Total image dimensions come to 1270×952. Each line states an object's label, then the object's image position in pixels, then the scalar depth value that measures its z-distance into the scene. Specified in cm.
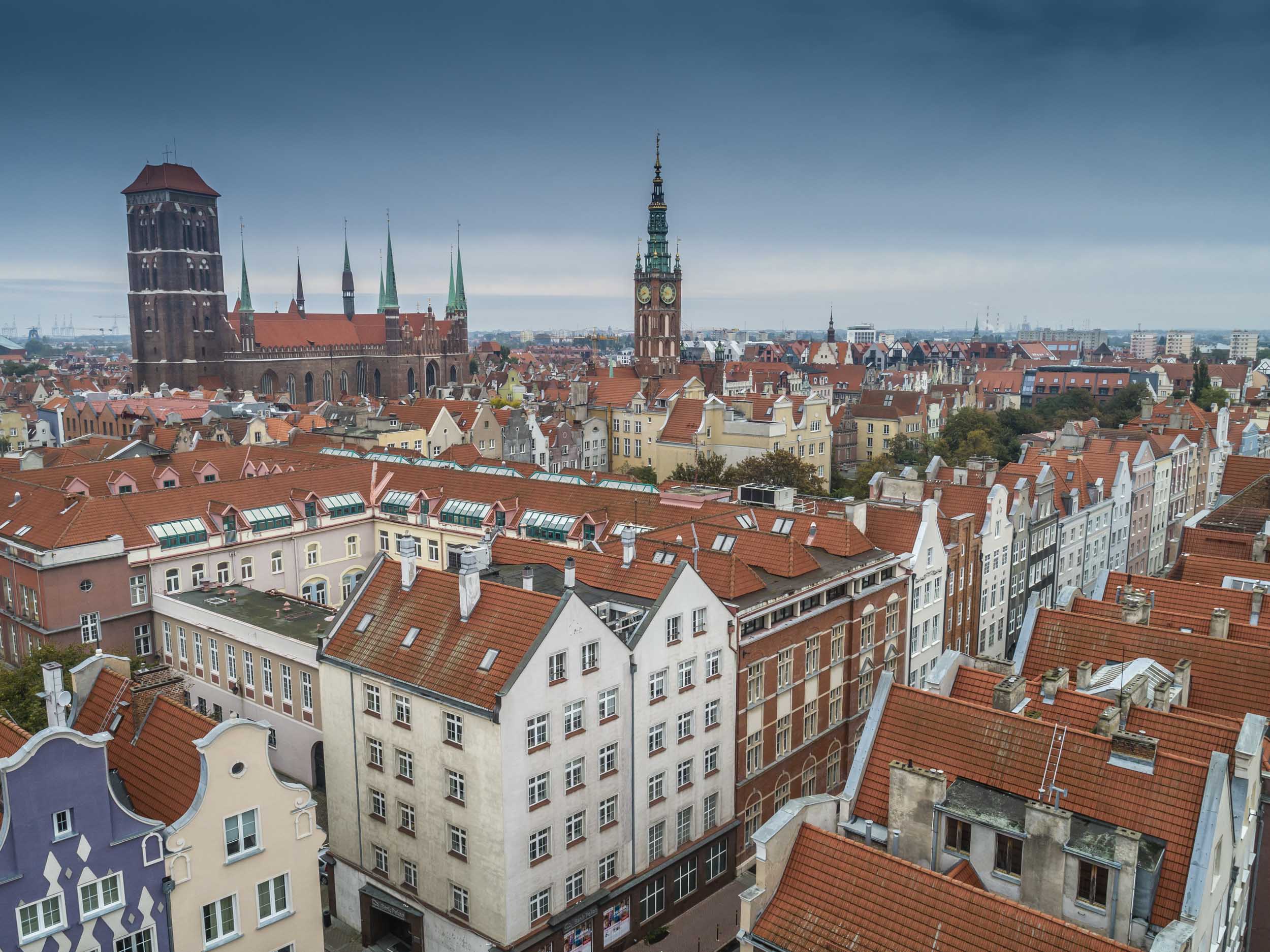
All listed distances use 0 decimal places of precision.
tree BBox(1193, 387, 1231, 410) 13675
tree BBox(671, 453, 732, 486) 9462
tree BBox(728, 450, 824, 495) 9262
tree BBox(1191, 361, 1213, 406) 14388
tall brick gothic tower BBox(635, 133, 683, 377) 16012
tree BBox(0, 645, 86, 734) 3372
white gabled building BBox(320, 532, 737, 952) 3359
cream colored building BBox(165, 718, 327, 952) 2597
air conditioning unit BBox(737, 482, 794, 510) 5866
